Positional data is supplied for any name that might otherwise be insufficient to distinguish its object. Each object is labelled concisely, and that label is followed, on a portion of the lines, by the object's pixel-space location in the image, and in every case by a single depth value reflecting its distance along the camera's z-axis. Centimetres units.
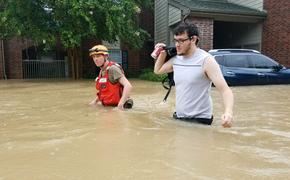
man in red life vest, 590
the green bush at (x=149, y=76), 1706
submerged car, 1352
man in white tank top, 410
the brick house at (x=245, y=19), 1683
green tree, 1723
